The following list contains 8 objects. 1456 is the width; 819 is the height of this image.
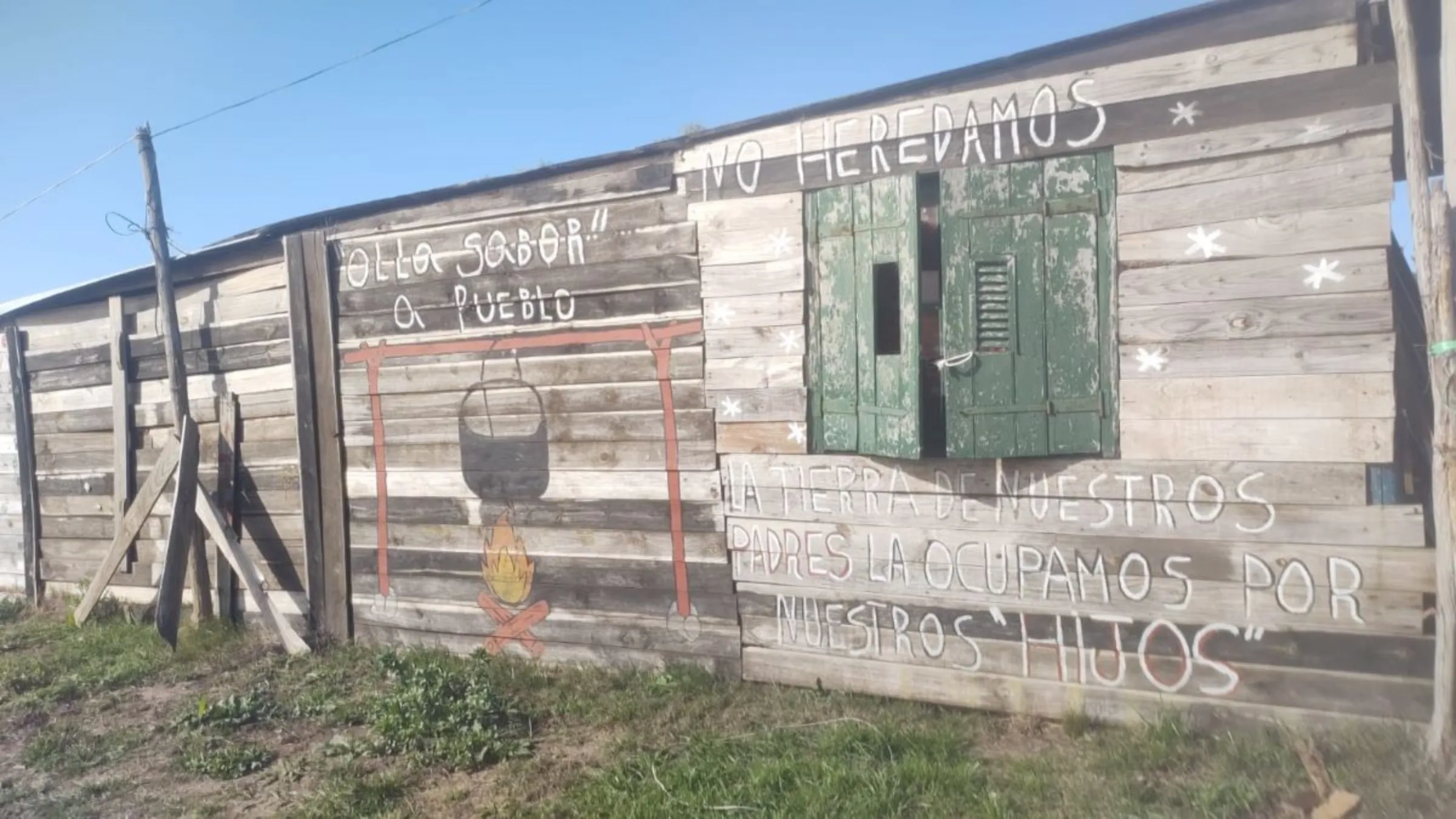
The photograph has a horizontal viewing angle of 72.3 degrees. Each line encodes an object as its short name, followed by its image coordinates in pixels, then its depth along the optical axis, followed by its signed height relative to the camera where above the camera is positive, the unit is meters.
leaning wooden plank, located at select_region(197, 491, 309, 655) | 7.21 -1.13
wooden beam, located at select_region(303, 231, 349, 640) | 7.16 -0.23
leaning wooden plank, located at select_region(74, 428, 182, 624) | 7.66 -0.80
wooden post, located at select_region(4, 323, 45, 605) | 9.25 -0.42
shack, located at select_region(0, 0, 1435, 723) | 4.30 -0.07
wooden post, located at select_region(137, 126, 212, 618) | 7.61 +0.82
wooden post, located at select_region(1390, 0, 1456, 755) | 3.74 +0.11
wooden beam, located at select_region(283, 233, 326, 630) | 7.27 -0.12
